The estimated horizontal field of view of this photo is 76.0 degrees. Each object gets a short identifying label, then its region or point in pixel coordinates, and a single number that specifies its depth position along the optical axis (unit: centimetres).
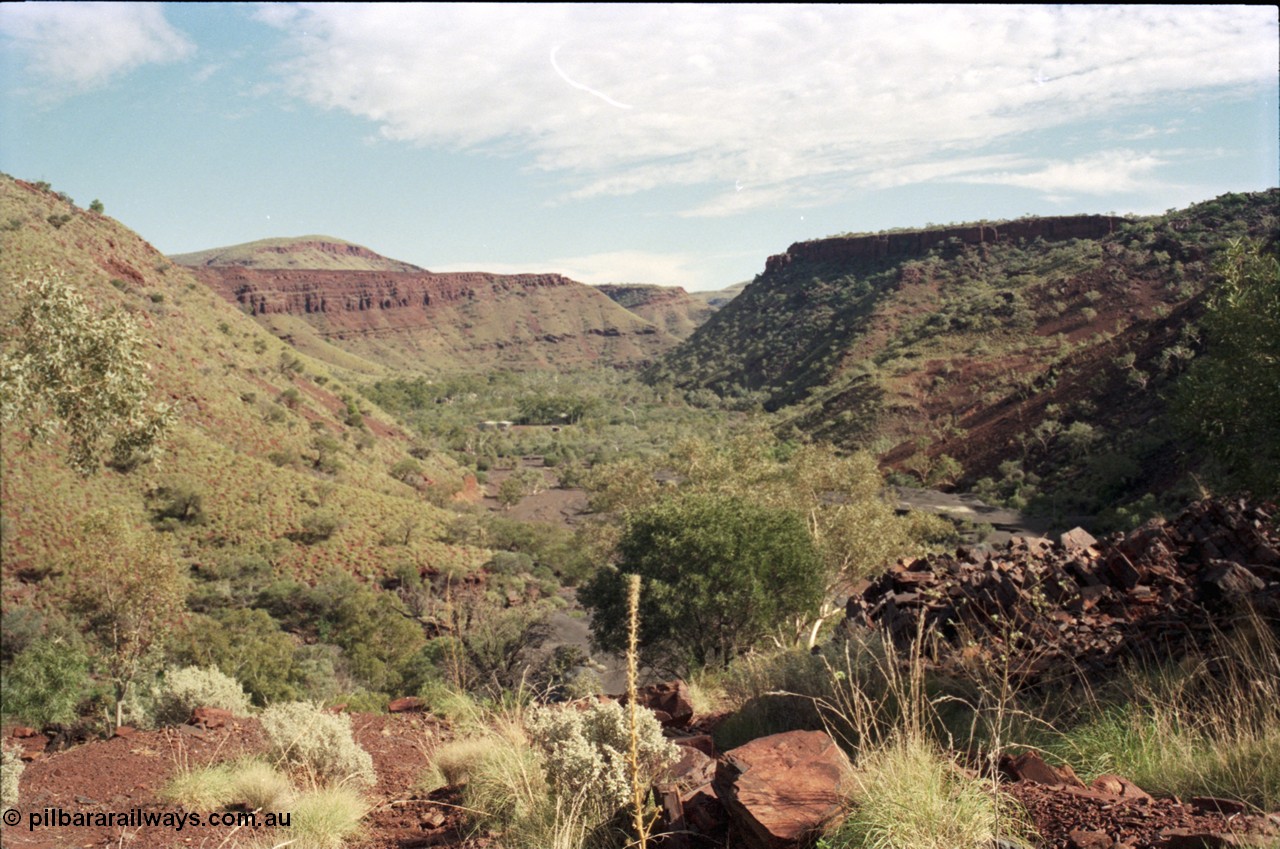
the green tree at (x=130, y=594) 1263
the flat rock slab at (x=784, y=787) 353
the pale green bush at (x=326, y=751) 592
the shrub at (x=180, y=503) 2906
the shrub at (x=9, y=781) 584
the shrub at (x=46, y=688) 1223
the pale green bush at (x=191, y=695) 913
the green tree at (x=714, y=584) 1531
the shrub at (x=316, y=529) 3194
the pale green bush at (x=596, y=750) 423
